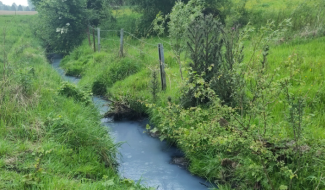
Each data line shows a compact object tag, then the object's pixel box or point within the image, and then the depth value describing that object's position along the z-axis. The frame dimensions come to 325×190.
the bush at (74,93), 6.30
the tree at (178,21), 7.67
